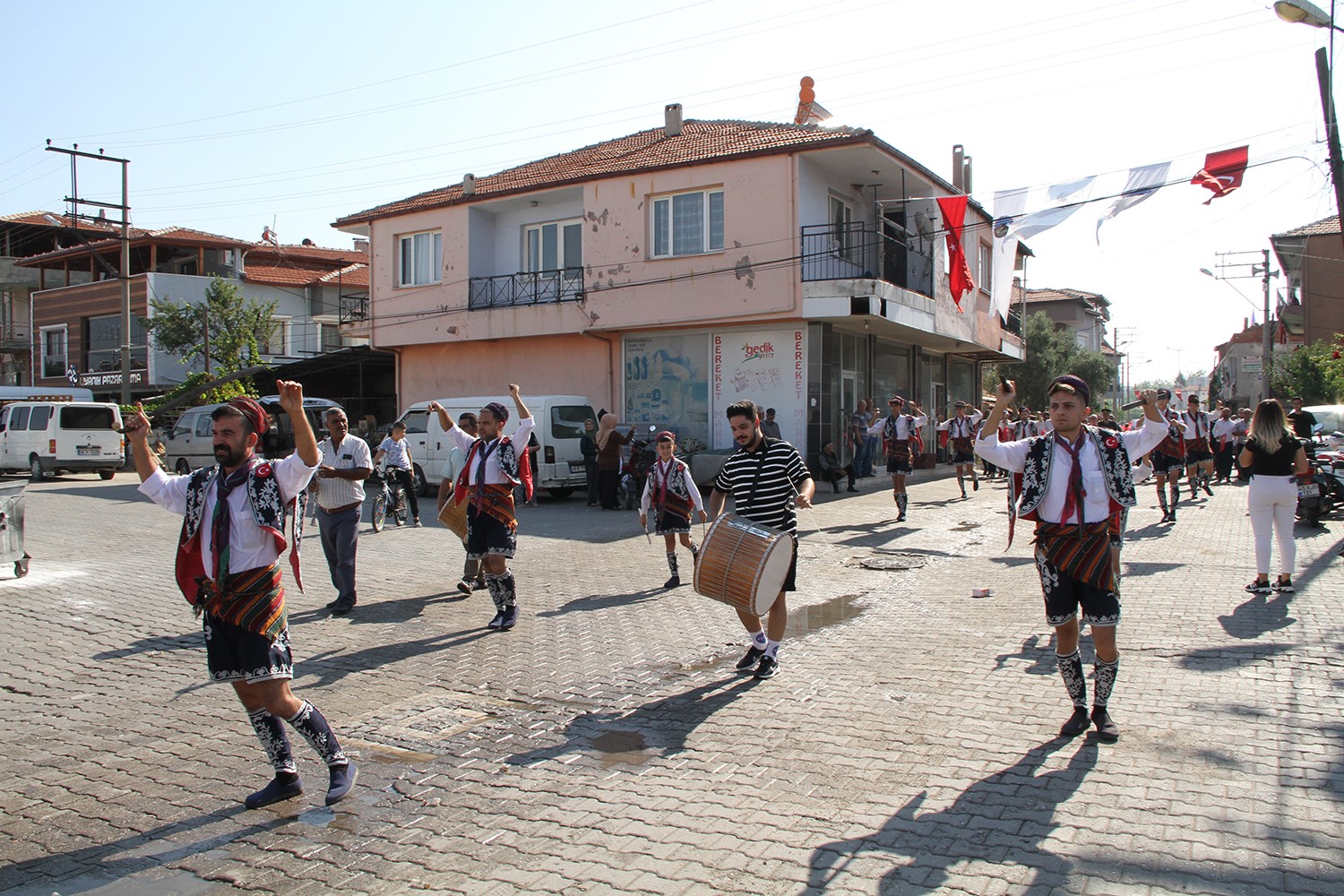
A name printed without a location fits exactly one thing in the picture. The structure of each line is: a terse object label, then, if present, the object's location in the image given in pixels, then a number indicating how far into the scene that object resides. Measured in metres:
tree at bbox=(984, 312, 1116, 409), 45.28
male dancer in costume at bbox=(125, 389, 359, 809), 4.25
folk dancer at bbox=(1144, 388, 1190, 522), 14.62
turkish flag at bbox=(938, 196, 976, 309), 21.45
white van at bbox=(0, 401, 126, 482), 25.81
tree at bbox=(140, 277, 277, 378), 37.28
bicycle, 14.85
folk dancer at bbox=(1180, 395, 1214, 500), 17.53
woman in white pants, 8.84
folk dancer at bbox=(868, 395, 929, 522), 15.37
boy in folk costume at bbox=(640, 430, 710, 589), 9.63
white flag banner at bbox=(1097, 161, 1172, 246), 13.64
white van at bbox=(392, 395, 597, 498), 19.20
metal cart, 9.95
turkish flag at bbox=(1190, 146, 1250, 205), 13.44
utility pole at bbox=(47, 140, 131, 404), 31.92
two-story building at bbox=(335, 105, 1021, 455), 21.36
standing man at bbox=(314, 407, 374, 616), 8.65
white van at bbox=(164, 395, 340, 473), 23.69
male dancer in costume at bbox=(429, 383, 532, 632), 7.95
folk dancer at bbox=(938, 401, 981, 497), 18.97
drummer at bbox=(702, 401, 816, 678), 6.41
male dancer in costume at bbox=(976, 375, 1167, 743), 4.99
